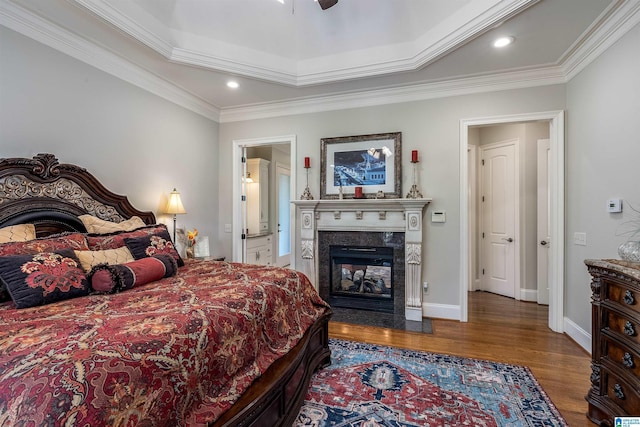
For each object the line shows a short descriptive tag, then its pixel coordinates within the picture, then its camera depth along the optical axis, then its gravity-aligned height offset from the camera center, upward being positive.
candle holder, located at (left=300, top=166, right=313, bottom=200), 4.02 +0.26
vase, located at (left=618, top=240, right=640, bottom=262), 1.76 -0.22
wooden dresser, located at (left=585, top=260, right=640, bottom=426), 1.56 -0.71
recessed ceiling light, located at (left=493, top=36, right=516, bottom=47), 2.68 +1.57
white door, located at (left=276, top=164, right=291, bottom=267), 6.71 -0.05
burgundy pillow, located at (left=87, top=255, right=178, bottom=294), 1.82 -0.39
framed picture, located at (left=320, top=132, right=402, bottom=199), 3.73 +0.61
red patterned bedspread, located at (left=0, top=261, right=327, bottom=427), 0.82 -0.48
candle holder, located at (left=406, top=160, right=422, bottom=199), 3.58 +0.30
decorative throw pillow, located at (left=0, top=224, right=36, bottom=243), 1.93 -0.13
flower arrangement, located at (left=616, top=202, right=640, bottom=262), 1.77 -0.17
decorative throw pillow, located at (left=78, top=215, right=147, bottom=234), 2.54 -0.10
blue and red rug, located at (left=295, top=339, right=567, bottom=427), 1.84 -1.25
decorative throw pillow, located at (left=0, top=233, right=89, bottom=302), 1.75 -0.20
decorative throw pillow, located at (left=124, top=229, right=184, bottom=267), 2.35 -0.26
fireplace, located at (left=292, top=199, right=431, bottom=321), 3.56 -0.28
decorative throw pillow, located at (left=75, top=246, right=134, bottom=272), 1.95 -0.30
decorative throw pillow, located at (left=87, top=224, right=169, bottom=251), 2.30 -0.20
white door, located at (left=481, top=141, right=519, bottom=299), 4.53 -0.05
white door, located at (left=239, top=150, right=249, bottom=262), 4.56 +0.16
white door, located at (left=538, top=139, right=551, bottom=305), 4.18 -0.10
